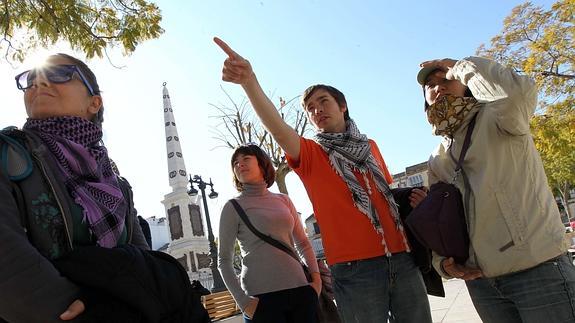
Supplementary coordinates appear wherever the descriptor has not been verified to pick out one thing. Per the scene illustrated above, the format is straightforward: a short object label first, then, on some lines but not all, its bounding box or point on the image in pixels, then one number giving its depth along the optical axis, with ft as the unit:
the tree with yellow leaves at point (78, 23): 18.93
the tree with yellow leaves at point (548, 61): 35.58
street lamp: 49.64
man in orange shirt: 7.68
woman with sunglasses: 4.17
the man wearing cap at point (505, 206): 5.94
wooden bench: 24.36
